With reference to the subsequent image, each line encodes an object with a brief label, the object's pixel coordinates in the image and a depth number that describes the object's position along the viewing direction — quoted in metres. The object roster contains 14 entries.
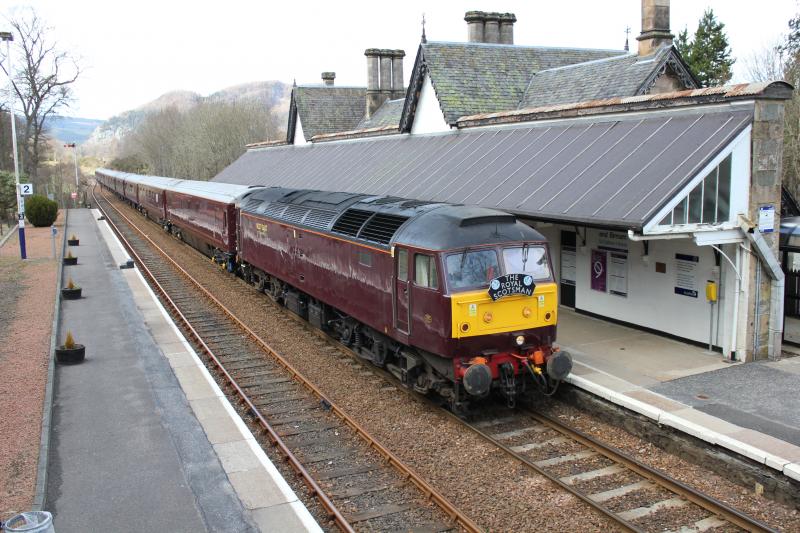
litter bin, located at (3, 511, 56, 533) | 6.05
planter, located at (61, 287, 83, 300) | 19.95
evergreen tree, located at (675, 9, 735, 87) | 43.91
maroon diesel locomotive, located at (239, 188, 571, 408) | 9.95
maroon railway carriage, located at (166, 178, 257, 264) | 22.92
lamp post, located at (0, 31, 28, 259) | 27.55
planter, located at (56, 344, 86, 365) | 13.42
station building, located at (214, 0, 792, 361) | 11.58
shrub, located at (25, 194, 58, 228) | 42.53
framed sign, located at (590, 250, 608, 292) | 15.10
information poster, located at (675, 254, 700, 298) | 12.95
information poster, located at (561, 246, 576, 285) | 16.20
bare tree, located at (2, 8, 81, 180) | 51.34
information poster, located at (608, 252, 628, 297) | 14.54
